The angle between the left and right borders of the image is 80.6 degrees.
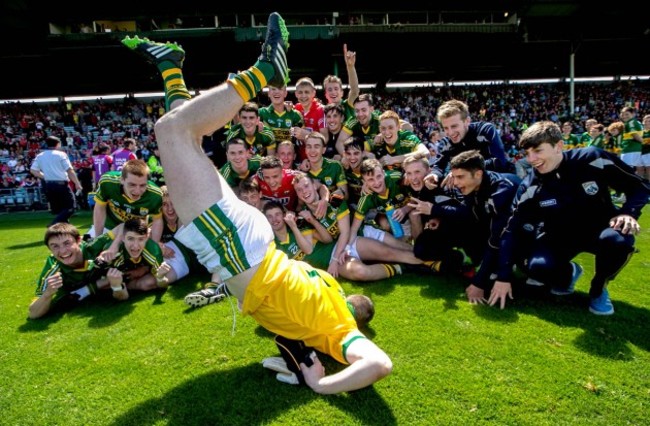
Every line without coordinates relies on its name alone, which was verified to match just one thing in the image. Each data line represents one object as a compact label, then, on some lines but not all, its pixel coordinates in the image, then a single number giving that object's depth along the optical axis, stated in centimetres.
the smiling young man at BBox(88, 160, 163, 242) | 473
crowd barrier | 1565
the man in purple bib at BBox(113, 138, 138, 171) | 1089
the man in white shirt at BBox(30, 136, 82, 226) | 851
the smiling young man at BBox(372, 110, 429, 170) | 559
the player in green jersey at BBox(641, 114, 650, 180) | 993
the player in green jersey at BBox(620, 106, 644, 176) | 994
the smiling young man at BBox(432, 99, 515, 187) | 454
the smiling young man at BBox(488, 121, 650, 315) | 327
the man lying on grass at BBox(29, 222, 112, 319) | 391
